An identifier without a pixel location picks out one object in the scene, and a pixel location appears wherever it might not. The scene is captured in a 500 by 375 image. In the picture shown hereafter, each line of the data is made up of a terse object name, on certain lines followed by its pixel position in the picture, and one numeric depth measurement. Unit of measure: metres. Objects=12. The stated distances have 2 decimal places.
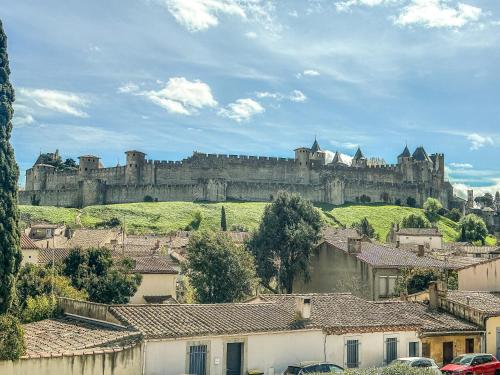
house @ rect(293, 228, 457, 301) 35.50
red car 22.14
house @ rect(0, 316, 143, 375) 16.52
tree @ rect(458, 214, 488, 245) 109.94
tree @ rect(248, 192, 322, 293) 46.62
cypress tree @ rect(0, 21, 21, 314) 18.27
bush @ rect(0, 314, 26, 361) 16.09
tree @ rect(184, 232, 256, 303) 41.22
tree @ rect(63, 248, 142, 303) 35.00
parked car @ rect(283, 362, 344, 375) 19.89
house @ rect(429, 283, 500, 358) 26.26
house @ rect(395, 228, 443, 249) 85.81
